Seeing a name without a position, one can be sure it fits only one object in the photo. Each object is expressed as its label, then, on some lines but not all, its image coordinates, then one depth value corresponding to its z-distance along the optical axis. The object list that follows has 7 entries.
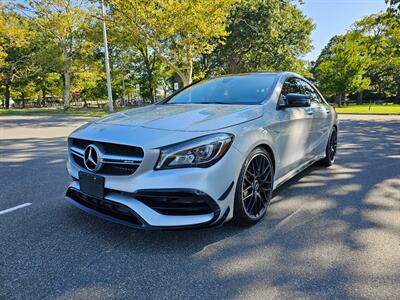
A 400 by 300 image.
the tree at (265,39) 24.34
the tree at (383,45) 19.05
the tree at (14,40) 25.22
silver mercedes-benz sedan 2.38
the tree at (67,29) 23.94
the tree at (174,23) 15.38
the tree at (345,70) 38.12
